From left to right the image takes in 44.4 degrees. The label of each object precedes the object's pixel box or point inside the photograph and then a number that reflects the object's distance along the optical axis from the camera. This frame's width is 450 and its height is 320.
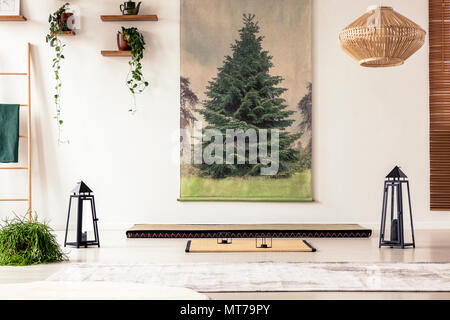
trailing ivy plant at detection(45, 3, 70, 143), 6.65
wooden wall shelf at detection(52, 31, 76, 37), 6.67
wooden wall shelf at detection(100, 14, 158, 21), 6.62
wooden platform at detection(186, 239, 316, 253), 5.07
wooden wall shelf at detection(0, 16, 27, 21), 6.64
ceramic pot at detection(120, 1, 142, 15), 6.63
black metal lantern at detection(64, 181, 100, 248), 5.34
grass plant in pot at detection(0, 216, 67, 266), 4.37
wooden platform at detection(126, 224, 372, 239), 6.11
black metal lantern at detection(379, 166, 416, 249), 5.20
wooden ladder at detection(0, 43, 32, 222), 6.59
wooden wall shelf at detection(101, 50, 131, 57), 6.64
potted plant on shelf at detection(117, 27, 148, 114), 6.60
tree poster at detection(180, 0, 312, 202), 6.81
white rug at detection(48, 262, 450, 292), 3.54
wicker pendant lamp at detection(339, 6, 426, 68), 4.46
